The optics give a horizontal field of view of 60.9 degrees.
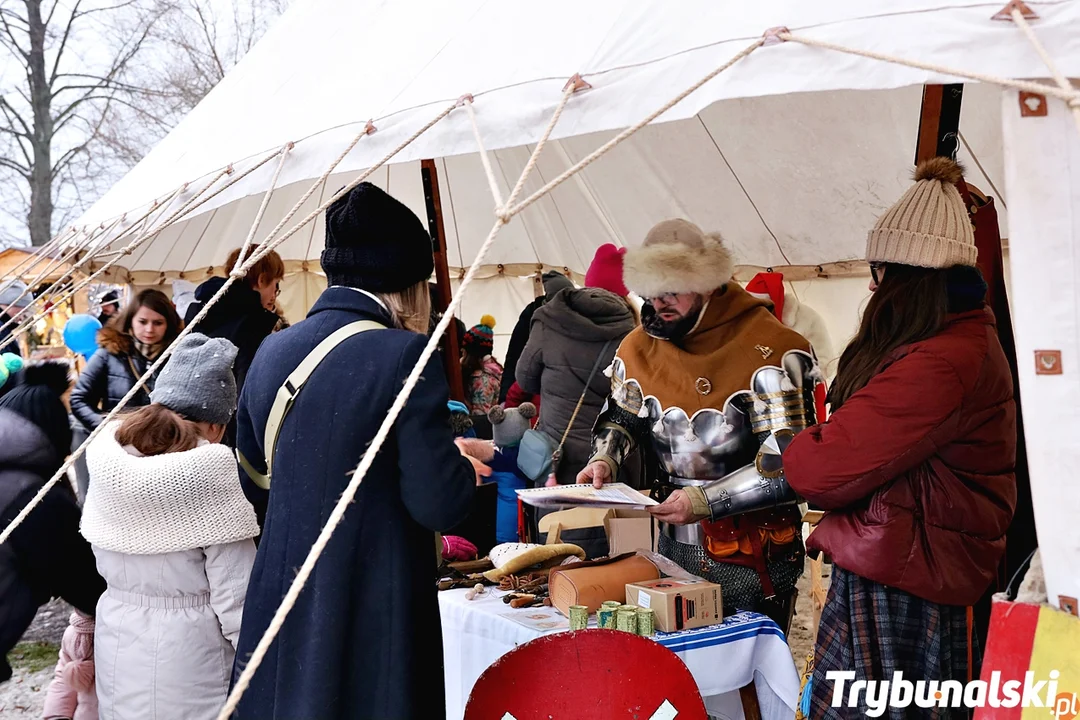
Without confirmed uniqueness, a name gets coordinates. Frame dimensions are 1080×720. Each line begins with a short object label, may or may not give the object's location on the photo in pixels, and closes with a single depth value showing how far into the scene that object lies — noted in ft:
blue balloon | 20.71
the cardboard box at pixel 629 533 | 8.46
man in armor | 7.52
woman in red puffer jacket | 5.88
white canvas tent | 4.52
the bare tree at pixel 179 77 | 55.31
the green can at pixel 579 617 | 6.84
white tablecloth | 6.79
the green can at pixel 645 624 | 6.70
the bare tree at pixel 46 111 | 54.34
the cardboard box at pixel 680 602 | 6.77
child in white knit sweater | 6.96
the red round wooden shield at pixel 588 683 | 5.61
